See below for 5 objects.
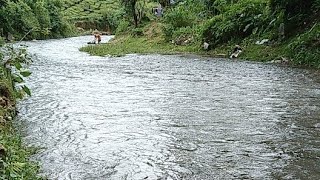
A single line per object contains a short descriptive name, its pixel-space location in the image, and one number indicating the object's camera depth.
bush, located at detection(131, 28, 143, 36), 40.03
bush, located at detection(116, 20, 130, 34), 49.09
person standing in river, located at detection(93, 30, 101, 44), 42.78
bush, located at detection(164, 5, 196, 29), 34.09
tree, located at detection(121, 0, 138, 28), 41.51
